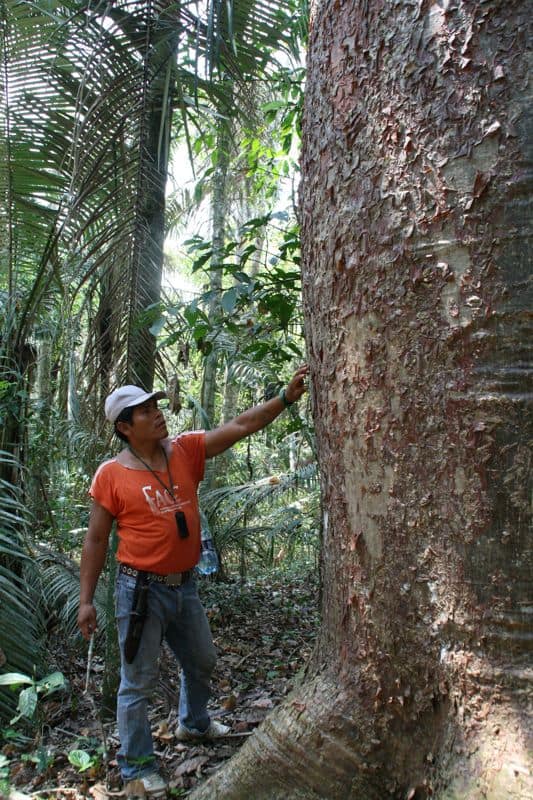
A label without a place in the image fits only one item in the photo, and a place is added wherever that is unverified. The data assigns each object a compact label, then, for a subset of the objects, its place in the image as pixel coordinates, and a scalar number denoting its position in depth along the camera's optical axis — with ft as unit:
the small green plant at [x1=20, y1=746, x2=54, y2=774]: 10.00
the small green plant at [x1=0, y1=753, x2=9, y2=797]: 8.47
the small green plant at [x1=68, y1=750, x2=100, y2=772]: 8.98
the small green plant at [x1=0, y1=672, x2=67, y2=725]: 9.17
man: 10.50
